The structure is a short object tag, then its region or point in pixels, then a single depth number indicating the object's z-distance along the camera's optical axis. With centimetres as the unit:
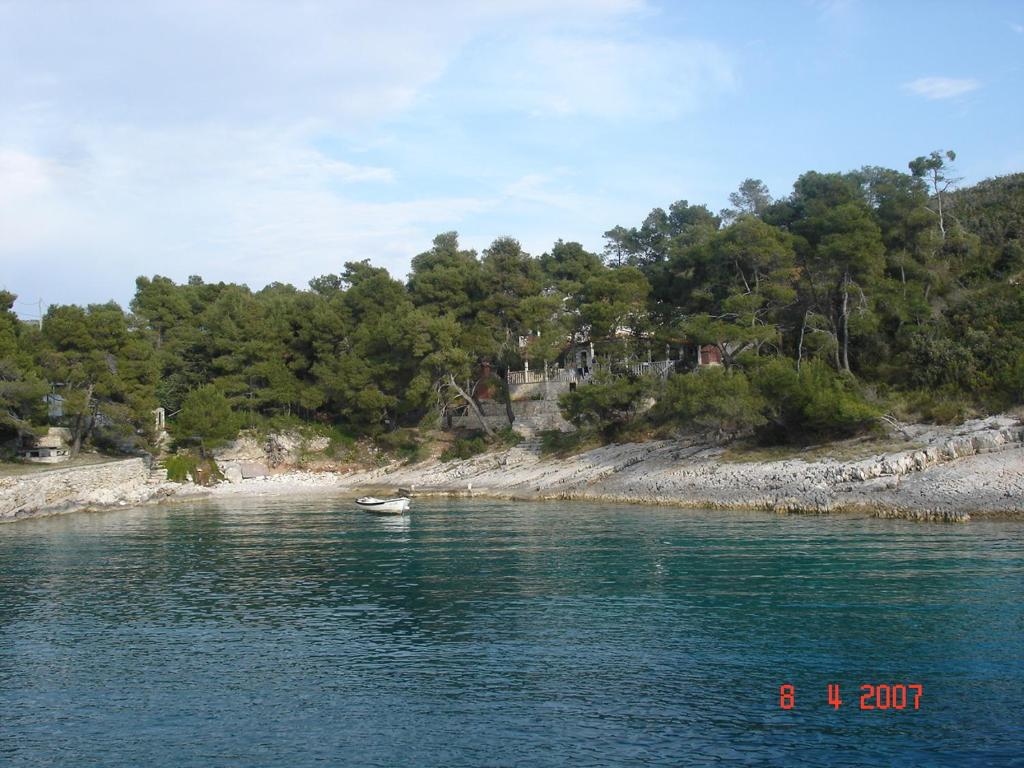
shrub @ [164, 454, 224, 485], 5722
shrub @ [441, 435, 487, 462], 5672
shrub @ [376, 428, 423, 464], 6003
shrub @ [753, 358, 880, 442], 3744
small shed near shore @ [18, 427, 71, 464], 5469
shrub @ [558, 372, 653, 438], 4838
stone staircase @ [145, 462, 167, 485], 5555
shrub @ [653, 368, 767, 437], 3994
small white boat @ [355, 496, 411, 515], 4016
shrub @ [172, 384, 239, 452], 5884
